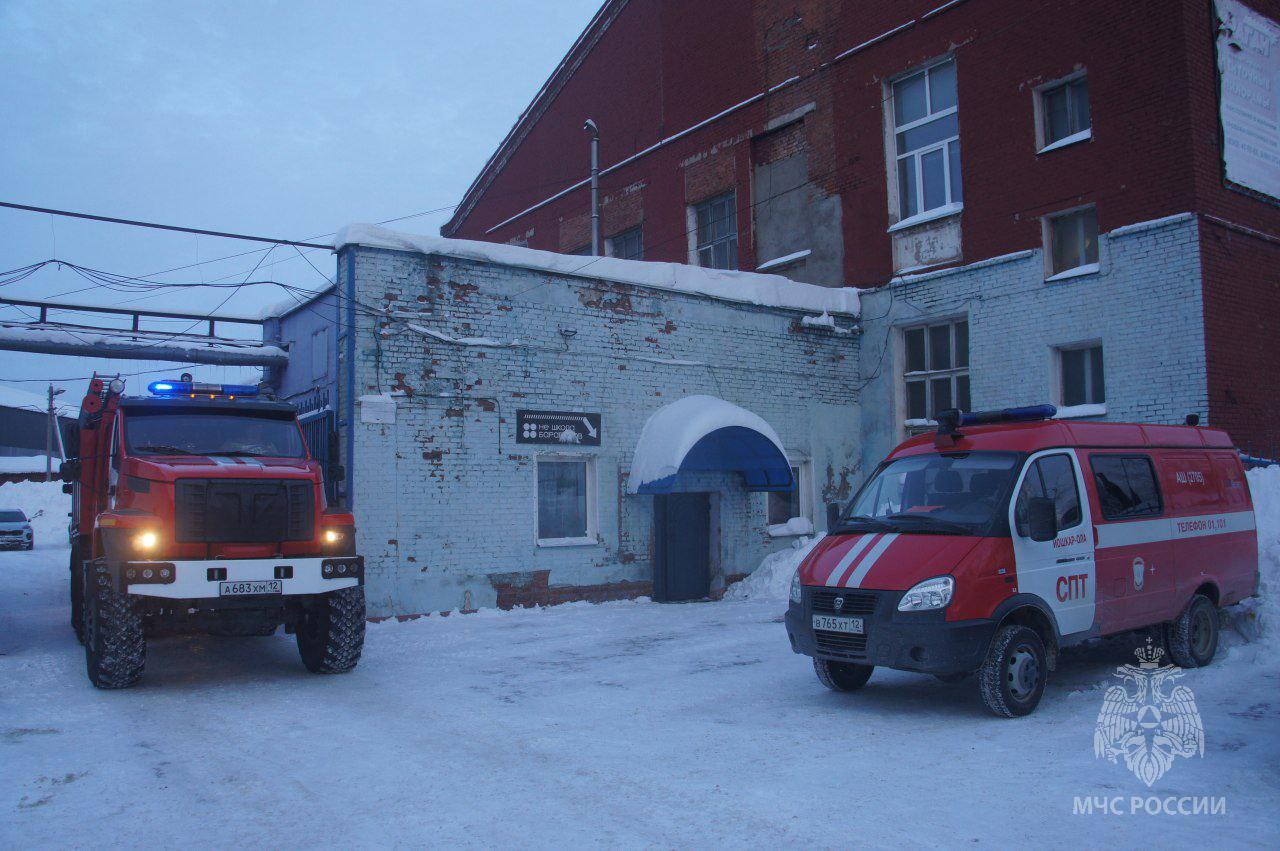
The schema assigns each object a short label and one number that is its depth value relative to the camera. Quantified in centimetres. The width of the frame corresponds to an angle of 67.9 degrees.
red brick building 1370
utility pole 4620
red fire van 661
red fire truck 798
